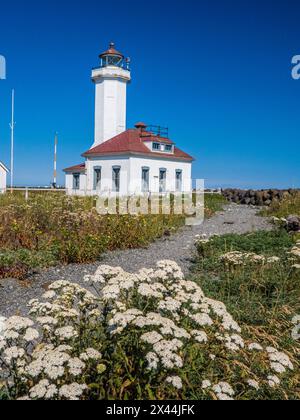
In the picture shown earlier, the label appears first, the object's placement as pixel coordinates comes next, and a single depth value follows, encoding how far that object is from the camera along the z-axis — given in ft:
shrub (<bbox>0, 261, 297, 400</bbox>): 8.20
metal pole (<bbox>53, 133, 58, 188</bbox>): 121.86
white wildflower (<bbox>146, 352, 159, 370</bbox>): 7.95
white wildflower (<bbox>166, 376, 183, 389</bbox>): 7.90
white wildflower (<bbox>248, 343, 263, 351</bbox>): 10.42
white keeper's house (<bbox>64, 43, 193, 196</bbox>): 103.55
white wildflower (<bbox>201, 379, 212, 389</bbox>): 8.55
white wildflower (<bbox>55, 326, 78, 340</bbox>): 8.90
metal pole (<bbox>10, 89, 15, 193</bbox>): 107.96
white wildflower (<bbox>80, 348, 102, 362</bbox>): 8.36
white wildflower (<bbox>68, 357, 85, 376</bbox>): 7.86
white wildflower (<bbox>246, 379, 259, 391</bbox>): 8.92
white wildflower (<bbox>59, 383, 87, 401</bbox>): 7.43
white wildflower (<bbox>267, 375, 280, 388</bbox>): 9.06
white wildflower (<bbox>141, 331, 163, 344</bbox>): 8.32
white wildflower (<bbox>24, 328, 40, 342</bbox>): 8.70
